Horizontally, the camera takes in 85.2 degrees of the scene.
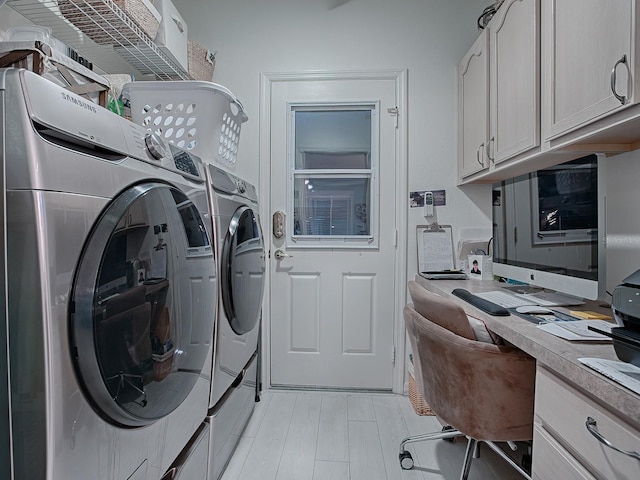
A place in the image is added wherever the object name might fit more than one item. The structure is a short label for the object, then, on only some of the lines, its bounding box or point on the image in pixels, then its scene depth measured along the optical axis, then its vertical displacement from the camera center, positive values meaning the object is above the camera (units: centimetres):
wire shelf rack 139 +94
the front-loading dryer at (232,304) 129 -29
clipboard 226 -8
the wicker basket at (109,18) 138 +93
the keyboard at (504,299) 137 -27
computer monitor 121 +4
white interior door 232 +2
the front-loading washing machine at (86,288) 55 -10
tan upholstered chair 112 -47
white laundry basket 143 +53
